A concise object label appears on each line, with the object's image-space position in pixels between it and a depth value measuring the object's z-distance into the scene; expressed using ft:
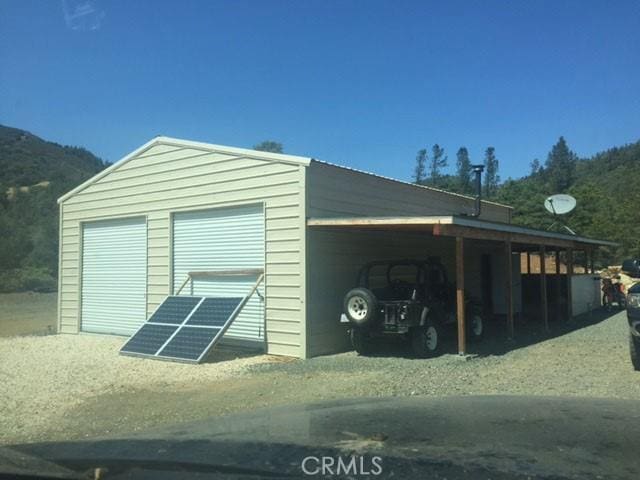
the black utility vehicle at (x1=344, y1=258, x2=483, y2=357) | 37.55
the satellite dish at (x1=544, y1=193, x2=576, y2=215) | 73.73
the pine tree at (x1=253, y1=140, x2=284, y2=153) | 176.96
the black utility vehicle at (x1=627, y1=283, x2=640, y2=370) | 30.37
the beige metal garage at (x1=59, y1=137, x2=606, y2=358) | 40.16
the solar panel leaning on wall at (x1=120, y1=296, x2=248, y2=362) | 38.70
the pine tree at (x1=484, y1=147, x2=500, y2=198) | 301.63
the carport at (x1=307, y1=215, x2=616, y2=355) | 36.45
